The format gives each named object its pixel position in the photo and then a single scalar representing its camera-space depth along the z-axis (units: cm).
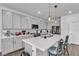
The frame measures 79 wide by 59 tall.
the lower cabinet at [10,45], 197
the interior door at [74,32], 315
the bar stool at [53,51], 145
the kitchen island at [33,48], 99
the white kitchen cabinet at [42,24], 349
